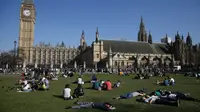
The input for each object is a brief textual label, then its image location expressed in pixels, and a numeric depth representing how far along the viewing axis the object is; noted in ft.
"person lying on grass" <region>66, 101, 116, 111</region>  30.45
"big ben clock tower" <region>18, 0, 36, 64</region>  364.58
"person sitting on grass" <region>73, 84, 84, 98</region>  43.32
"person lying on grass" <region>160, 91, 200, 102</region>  36.50
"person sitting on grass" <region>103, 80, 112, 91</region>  55.77
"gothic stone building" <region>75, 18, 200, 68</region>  244.63
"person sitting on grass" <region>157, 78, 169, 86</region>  66.91
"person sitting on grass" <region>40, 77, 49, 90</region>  54.95
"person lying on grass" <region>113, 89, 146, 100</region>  41.47
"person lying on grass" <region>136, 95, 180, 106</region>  33.43
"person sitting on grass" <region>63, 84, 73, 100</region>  40.64
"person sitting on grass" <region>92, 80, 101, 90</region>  56.33
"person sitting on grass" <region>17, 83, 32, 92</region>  52.38
